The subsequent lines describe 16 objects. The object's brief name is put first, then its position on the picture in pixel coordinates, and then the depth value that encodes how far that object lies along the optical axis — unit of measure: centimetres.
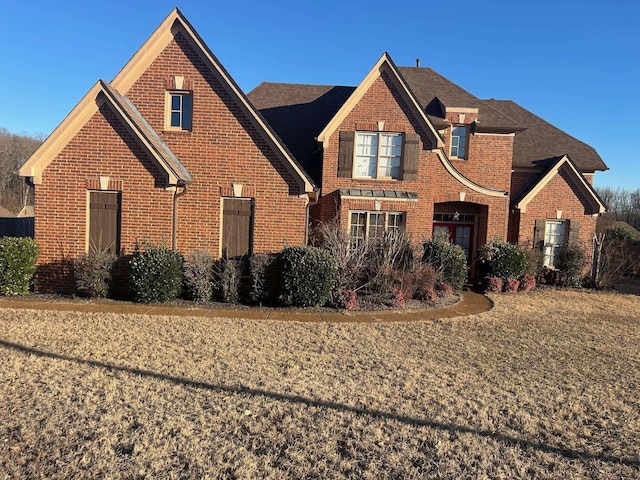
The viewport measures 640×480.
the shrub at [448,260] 1359
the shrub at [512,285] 1473
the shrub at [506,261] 1475
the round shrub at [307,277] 1054
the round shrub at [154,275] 1029
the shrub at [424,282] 1202
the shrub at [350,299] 1077
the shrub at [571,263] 1634
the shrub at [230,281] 1089
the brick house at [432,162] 1484
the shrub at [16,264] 1022
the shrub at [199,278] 1076
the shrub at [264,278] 1084
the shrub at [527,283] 1499
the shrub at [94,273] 1041
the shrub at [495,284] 1466
